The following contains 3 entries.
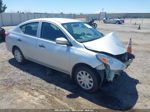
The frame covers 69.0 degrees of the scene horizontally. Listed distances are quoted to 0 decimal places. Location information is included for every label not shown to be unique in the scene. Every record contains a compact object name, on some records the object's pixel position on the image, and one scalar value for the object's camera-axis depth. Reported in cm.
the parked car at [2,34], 702
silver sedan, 265
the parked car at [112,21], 2611
